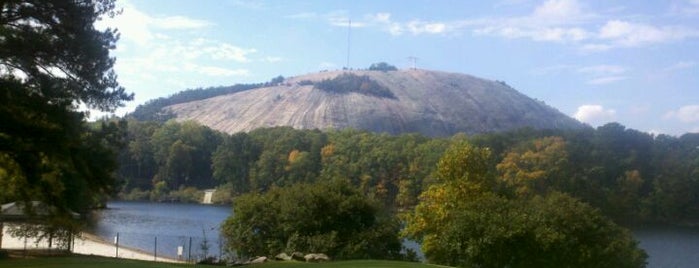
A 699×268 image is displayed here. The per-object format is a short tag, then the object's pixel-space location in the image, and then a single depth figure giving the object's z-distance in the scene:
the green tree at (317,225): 29.97
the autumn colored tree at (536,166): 56.12
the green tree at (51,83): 18.92
